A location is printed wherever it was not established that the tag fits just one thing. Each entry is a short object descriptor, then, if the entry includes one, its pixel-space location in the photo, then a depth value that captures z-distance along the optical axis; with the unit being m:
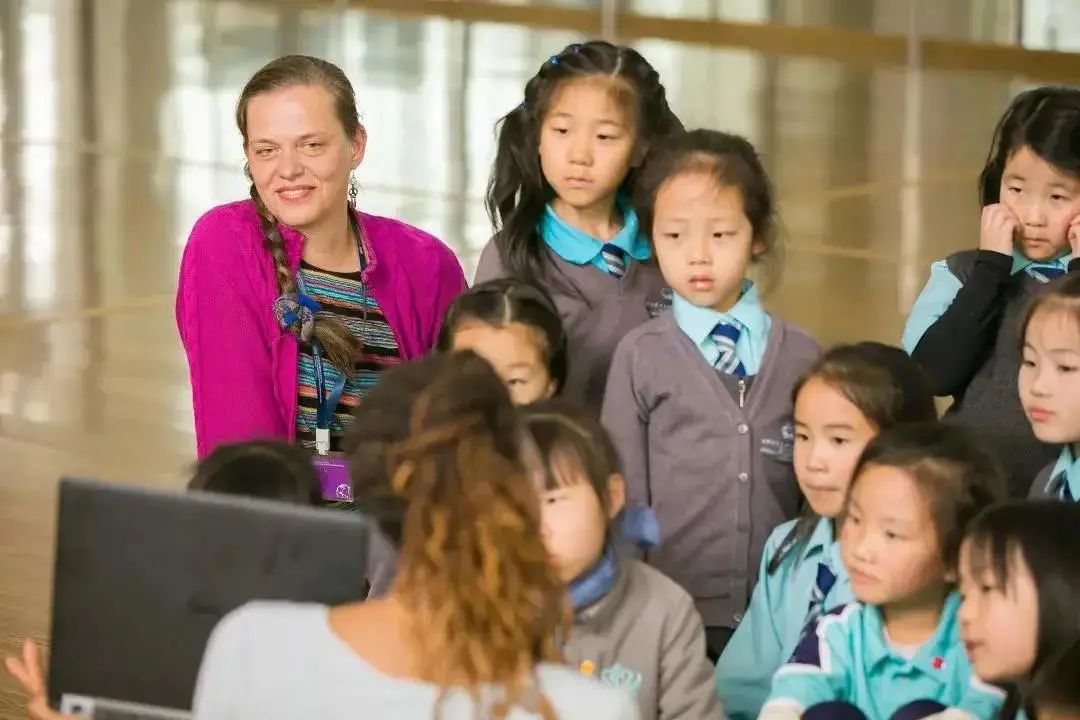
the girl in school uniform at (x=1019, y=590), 5.63
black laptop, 4.84
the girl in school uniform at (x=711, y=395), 7.16
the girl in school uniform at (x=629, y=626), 6.03
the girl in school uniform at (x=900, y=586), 6.09
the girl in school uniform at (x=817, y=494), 6.71
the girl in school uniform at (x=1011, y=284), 7.65
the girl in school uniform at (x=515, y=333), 7.19
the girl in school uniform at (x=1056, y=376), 6.79
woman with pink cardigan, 7.50
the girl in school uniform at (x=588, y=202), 7.77
